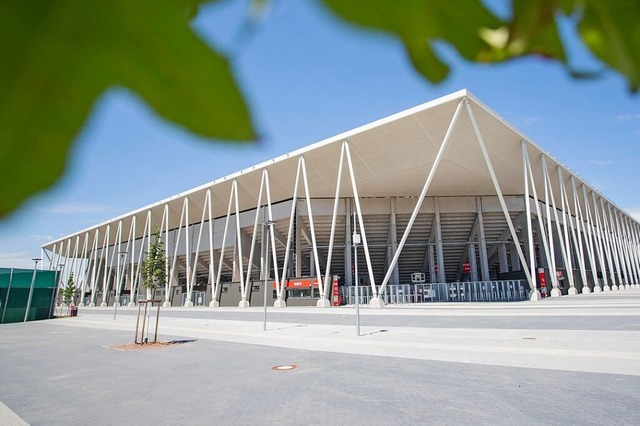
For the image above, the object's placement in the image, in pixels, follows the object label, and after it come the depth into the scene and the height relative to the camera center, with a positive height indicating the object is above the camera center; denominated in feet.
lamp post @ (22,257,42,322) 127.85 -0.14
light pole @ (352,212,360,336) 83.35 +12.32
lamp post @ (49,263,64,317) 134.51 +1.91
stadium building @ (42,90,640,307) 123.03 +35.50
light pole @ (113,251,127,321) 218.79 +9.95
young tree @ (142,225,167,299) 77.84 +5.57
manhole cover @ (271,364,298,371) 39.44 -6.93
